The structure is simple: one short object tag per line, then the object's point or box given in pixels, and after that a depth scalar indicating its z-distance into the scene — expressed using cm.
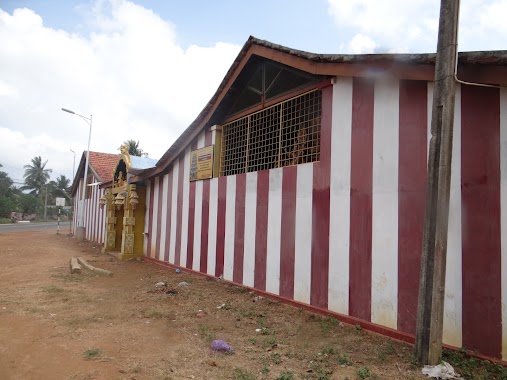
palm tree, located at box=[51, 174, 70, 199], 6250
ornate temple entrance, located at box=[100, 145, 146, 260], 1240
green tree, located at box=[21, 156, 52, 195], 6009
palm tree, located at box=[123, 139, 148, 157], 3525
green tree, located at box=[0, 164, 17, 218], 4903
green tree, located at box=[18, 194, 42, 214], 5600
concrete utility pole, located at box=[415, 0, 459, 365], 352
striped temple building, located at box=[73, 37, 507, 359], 399
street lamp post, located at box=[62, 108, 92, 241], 2142
